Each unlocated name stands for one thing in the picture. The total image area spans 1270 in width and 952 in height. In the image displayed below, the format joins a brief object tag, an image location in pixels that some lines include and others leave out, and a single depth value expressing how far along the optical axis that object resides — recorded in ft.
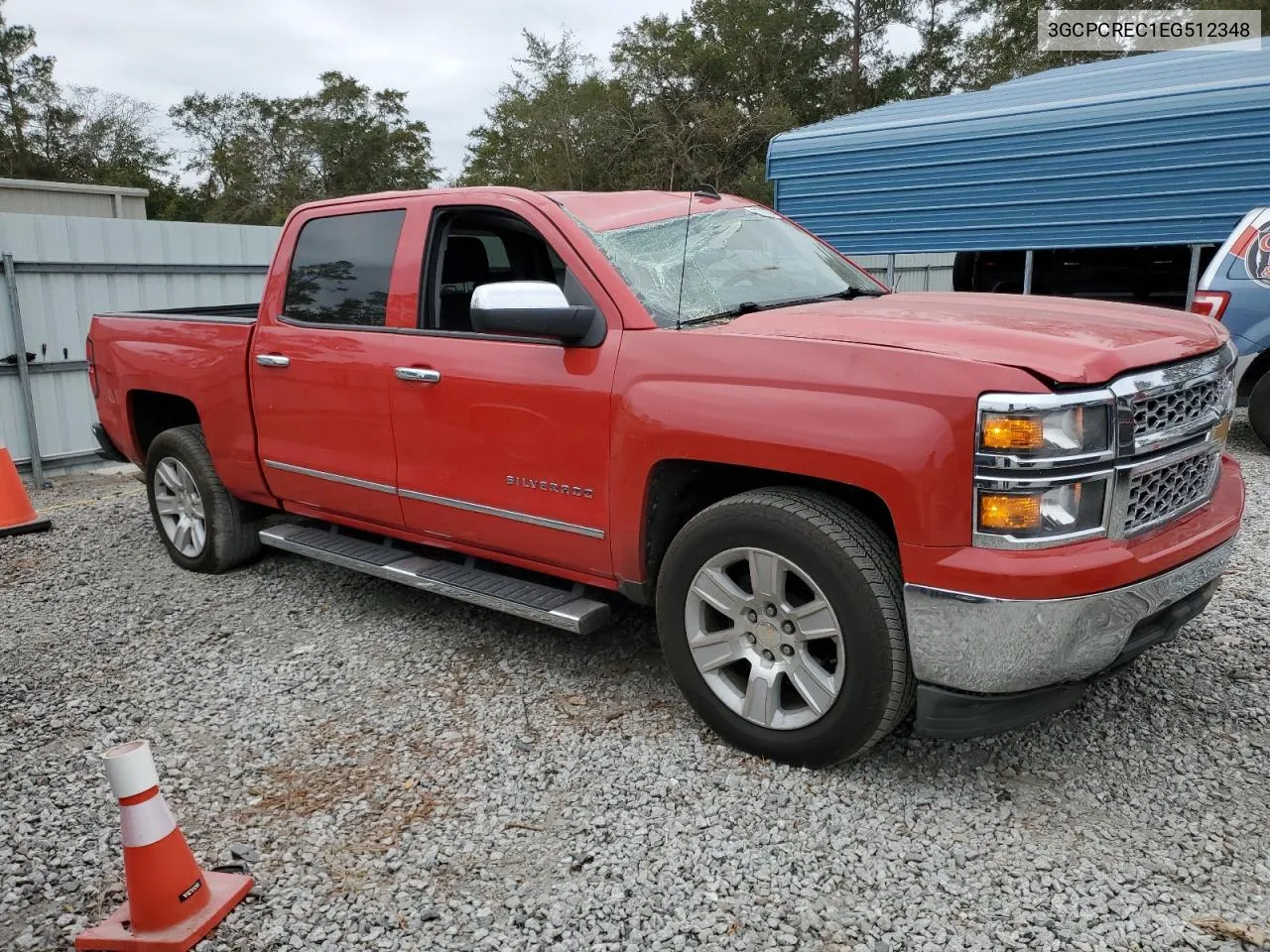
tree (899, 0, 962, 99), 113.50
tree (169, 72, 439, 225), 151.84
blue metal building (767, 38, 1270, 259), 30.32
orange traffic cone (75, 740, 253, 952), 7.73
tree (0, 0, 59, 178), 128.16
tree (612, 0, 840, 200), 102.94
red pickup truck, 8.30
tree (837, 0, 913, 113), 113.39
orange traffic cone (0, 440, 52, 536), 20.76
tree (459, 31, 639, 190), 106.93
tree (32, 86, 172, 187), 134.31
